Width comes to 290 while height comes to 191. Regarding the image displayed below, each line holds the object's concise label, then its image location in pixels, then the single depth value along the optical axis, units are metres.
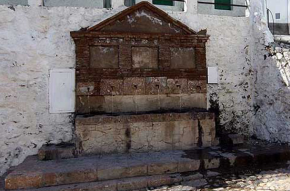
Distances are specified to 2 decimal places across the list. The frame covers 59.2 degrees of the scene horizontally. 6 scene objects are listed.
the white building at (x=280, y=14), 10.30
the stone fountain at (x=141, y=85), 5.07
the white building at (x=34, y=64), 5.03
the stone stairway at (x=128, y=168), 4.00
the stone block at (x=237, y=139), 5.52
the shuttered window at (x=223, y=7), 7.38
